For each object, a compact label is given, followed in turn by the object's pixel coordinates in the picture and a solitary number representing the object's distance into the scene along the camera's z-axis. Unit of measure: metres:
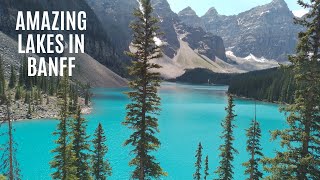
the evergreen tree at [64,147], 25.97
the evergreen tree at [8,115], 20.87
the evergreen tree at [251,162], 30.21
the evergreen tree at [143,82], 22.92
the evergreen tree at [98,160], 35.99
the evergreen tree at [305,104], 19.75
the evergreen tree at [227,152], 35.62
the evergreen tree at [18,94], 114.81
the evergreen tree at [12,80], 132.50
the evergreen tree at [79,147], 33.25
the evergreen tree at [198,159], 40.47
